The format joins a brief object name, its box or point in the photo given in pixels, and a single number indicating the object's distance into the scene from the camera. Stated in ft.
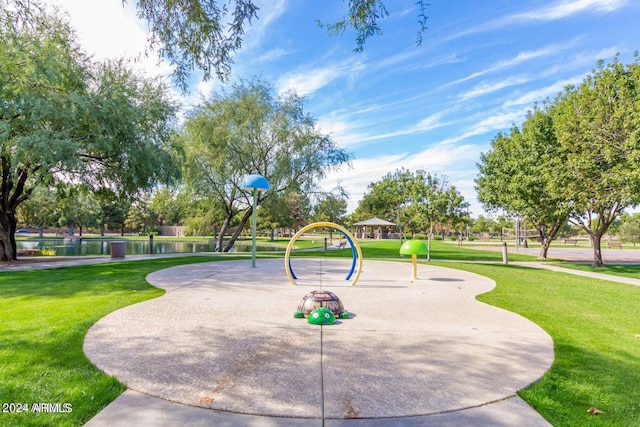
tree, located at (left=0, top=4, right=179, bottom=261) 34.78
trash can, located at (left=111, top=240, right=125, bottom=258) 52.21
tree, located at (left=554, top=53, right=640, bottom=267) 41.47
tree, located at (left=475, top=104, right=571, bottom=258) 54.49
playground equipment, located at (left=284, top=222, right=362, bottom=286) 27.96
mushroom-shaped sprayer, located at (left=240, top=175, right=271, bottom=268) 40.75
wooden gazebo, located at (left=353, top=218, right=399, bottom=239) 191.16
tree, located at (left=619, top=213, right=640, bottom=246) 177.27
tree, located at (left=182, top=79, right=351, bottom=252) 64.90
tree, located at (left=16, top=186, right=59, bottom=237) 124.88
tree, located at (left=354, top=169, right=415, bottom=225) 204.54
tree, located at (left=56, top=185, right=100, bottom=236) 134.05
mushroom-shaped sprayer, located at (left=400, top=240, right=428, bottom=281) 31.81
